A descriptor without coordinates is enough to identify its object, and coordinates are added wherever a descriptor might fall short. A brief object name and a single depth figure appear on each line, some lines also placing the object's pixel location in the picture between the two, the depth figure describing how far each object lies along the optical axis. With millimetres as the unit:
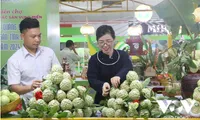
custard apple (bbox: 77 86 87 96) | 2252
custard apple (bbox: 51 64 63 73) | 2348
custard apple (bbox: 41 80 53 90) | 2252
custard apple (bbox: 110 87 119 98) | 2364
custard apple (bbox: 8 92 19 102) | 2307
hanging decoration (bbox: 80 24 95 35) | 10226
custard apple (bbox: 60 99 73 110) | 2150
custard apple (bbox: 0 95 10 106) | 2217
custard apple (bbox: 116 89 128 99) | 2251
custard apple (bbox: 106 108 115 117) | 2223
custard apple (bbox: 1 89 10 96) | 2303
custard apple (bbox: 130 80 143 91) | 2266
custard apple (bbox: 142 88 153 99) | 2242
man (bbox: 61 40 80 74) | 7797
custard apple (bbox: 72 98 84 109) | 2184
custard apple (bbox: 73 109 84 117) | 2178
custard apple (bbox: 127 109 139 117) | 2125
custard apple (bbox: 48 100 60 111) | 2140
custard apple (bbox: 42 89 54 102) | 2182
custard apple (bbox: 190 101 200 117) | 2103
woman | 3176
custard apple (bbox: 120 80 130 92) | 2311
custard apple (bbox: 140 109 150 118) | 2105
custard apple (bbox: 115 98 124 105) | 2201
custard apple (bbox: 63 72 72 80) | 2286
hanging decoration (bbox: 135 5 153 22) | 8983
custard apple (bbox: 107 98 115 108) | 2282
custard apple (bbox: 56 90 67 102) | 2182
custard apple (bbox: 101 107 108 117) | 2294
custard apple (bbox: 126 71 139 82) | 2332
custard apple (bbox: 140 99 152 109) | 2150
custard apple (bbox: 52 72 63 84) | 2246
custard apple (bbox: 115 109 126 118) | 2191
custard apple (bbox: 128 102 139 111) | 2121
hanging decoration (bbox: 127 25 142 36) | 10281
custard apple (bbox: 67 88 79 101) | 2195
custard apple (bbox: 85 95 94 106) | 2299
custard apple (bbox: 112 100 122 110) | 2213
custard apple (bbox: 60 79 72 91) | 2207
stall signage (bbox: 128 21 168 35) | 12824
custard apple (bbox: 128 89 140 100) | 2215
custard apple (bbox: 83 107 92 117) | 2260
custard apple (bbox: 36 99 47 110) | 2127
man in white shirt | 3455
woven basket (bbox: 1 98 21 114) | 2230
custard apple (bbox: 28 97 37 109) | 2188
